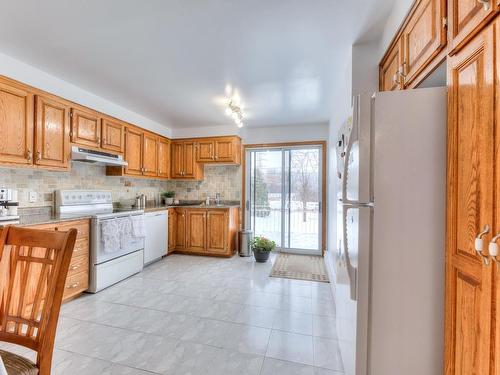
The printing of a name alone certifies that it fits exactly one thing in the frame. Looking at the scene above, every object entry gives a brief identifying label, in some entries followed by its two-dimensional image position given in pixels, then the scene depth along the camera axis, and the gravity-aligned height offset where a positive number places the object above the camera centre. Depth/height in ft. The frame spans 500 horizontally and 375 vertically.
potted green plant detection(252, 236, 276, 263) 13.12 -3.40
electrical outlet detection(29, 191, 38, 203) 8.87 -0.43
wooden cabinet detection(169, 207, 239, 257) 13.97 -2.64
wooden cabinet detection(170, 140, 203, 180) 15.39 +1.54
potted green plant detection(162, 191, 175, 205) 15.93 -0.81
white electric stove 9.15 -2.35
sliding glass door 15.06 -0.62
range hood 9.35 +1.18
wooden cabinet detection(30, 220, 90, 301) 8.27 -2.77
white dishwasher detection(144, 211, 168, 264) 12.17 -2.63
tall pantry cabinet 2.58 -0.19
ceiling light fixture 10.82 +3.55
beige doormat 11.17 -4.11
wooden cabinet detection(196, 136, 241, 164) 14.78 +2.23
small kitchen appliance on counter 7.14 -0.71
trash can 14.39 -3.38
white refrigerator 3.59 -0.71
